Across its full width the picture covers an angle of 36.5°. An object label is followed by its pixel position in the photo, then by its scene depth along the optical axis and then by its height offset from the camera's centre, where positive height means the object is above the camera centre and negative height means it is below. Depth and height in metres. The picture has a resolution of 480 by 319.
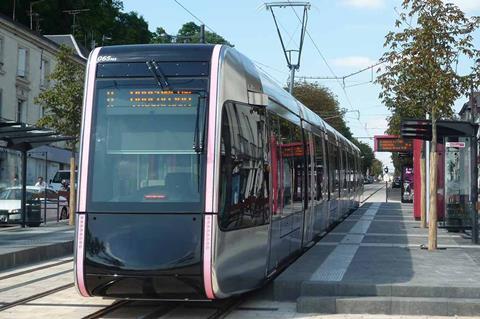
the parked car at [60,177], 44.29 +0.82
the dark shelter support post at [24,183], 20.17 +0.19
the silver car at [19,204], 21.45 -0.44
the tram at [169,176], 8.05 +0.17
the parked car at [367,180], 128.62 +2.31
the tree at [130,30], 67.56 +15.51
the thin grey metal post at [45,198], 22.18 -0.26
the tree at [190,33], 64.21 +15.40
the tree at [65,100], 21.50 +2.68
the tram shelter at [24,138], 17.30 +1.36
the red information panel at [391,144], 34.09 +2.30
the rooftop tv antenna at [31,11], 56.21 +14.44
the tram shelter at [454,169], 14.96 +0.64
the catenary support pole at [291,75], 30.56 +4.99
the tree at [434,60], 14.52 +2.69
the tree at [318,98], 67.69 +8.85
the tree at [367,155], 121.70 +6.69
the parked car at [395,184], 87.21 +1.12
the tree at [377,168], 157.32 +5.63
